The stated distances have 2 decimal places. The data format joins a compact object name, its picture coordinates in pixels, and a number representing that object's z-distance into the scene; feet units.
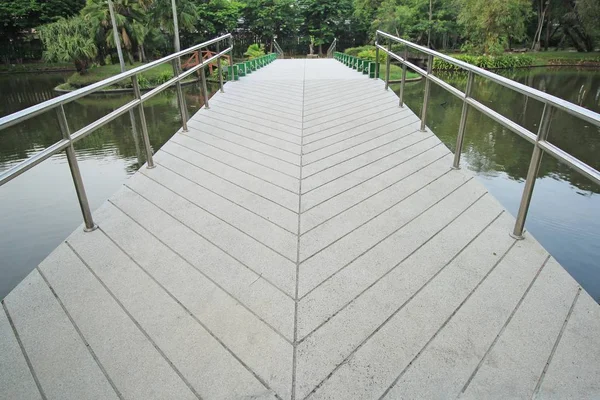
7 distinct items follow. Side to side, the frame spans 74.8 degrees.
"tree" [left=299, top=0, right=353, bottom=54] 108.88
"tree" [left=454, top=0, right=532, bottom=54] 79.46
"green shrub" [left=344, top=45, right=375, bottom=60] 92.23
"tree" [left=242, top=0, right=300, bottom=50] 102.83
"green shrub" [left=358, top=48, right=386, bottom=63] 62.35
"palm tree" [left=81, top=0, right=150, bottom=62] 74.13
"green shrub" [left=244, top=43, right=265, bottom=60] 73.89
